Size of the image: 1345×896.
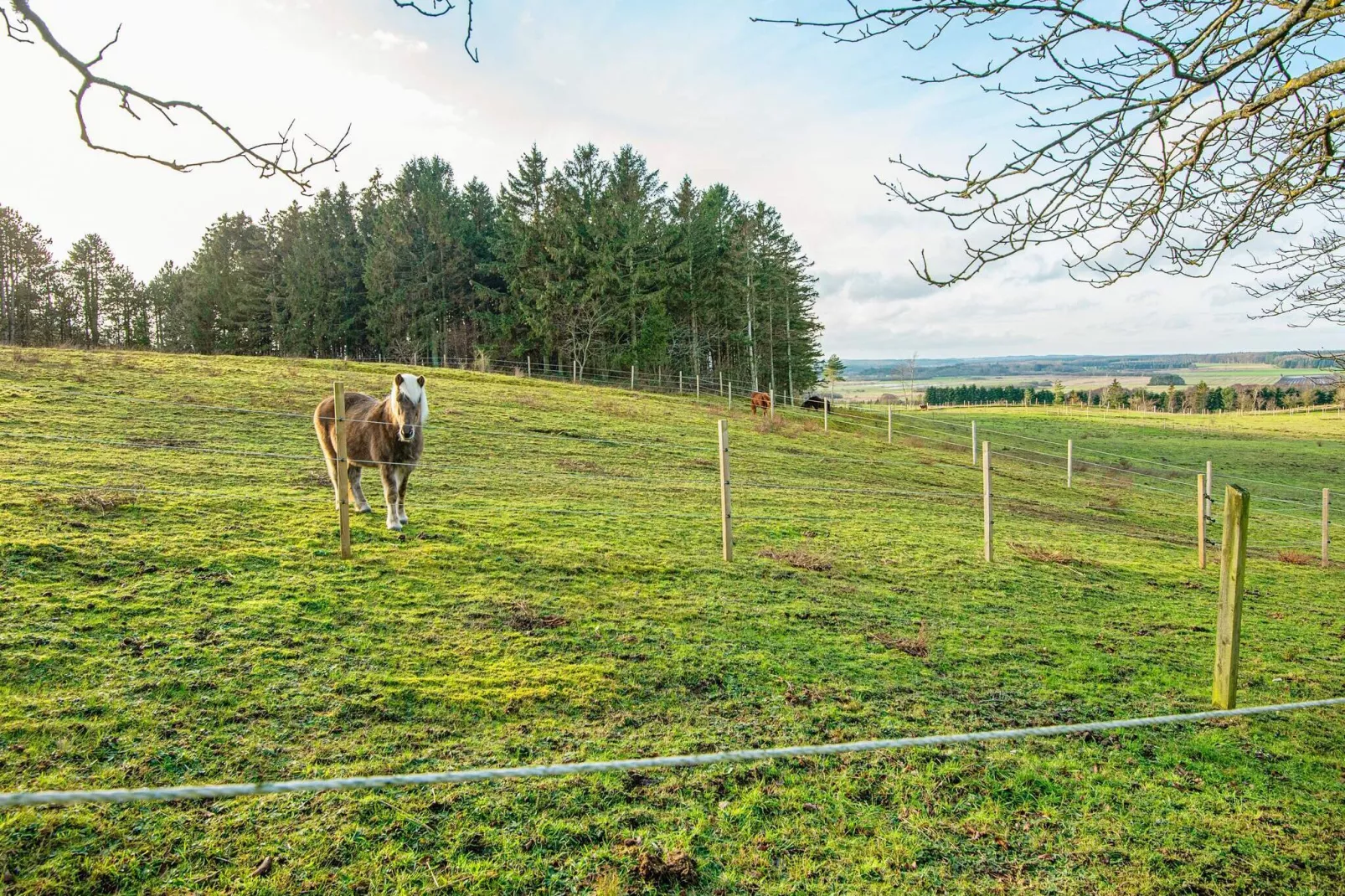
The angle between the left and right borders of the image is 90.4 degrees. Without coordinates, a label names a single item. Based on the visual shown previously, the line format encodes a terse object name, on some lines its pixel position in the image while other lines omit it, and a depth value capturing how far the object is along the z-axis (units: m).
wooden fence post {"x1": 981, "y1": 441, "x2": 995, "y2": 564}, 8.83
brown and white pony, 7.52
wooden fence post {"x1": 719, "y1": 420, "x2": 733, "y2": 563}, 7.59
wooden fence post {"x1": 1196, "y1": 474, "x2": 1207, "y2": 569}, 9.89
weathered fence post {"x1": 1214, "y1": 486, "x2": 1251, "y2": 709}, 4.04
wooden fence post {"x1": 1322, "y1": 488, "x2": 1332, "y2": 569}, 10.84
